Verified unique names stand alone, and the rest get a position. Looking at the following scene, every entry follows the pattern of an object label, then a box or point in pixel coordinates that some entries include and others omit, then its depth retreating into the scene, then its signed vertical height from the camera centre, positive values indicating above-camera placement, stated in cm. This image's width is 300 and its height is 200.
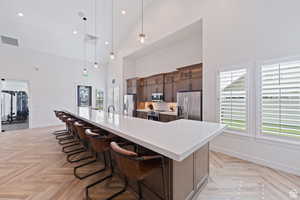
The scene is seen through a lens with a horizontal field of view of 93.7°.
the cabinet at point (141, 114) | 622 -70
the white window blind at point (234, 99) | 307 +0
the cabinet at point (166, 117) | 483 -66
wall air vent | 547 +233
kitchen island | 125 -41
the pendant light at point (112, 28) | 466 +320
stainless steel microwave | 568 +8
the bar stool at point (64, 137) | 420 -132
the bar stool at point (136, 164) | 131 -64
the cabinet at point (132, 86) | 697 +68
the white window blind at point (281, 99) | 244 +0
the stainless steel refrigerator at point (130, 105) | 682 -29
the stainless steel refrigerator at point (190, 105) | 400 -18
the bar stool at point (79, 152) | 303 -131
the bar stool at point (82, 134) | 243 -66
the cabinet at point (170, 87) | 519 +47
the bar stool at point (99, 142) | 195 -60
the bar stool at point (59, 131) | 484 -131
